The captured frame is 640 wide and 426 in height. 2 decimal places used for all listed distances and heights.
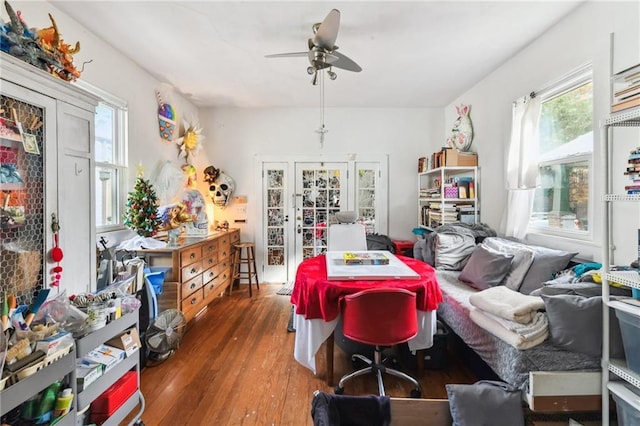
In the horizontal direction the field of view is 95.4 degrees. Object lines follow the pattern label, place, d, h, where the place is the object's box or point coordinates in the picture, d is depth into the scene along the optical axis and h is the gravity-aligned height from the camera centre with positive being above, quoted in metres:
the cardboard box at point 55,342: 1.13 -0.54
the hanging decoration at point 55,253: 1.41 -0.22
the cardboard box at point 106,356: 1.50 -0.78
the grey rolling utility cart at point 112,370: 1.34 -0.87
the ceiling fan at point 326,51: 1.94 +1.20
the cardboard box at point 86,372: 1.35 -0.79
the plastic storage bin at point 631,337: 1.40 -0.64
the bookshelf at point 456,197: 3.63 +0.13
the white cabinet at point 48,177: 1.25 +0.16
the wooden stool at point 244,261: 4.23 -0.80
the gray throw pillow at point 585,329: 1.53 -0.64
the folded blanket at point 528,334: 1.57 -0.71
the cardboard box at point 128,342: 1.64 -0.76
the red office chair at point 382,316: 1.75 -0.67
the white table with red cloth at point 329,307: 1.97 -0.68
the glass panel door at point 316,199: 4.58 +0.14
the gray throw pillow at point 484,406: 1.42 -0.99
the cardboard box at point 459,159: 3.61 +0.60
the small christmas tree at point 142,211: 2.77 -0.03
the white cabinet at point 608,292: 1.38 -0.44
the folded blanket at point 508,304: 1.64 -0.59
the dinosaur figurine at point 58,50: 1.46 +0.82
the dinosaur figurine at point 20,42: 1.23 +0.73
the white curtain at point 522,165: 2.63 +0.39
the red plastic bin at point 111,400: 1.50 -1.02
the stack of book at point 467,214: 3.64 -0.09
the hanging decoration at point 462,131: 3.71 +0.97
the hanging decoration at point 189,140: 3.92 +0.92
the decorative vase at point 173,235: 2.97 -0.29
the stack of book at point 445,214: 3.65 -0.08
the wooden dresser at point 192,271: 2.71 -0.67
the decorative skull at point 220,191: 4.45 +0.26
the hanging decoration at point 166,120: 3.49 +1.09
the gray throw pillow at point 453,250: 3.07 -0.46
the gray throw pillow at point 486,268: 2.47 -0.54
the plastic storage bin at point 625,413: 1.37 -1.00
